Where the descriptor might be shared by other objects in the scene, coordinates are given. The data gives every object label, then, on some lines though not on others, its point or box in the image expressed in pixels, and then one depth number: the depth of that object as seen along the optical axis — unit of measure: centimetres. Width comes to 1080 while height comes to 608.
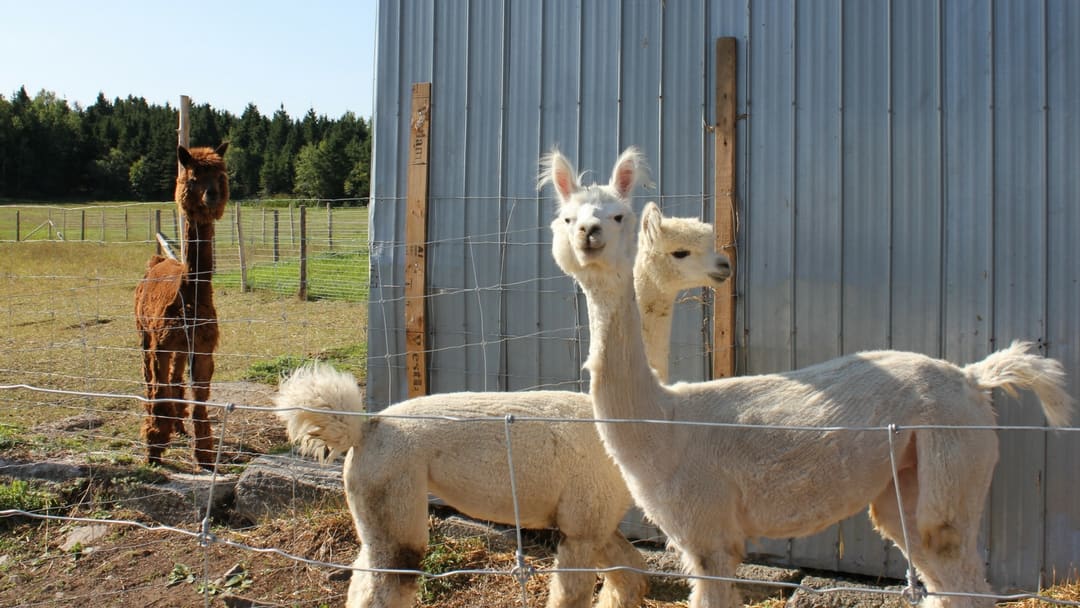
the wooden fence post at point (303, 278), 1714
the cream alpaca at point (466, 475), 407
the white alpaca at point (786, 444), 355
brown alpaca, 741
